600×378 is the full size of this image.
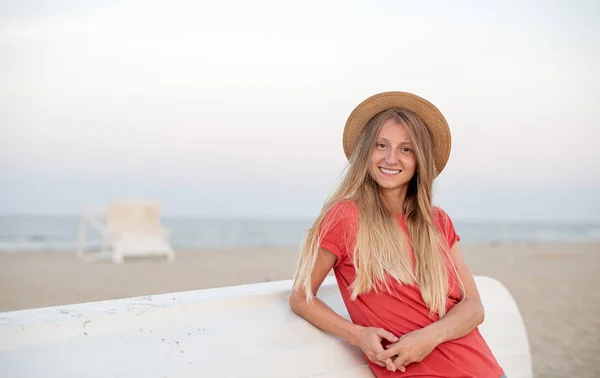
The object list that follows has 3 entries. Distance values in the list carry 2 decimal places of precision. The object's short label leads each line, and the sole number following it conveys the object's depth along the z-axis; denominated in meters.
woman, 1.81
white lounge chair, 10.79
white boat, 1.50
